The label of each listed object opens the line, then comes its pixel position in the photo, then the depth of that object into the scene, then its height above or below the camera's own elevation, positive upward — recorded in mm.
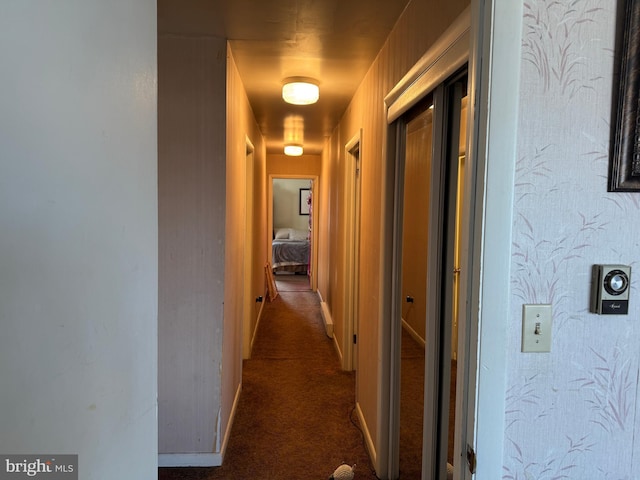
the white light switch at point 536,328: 986 -255
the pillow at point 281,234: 10261 -493
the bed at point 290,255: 9516 -926
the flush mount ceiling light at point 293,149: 5463 +845
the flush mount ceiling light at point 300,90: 2873 +849
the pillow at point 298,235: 10109 -507
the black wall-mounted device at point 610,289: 982 -160
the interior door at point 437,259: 1558 -169
